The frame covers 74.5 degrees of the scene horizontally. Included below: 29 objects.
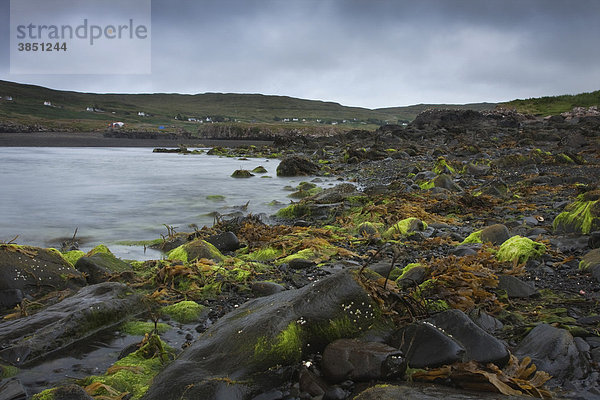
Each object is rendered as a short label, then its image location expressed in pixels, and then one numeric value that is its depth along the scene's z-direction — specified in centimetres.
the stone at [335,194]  937
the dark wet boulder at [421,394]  192
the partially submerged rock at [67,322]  291
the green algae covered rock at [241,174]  1794
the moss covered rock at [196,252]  526
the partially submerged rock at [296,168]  1839
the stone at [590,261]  387
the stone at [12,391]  230
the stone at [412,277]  372
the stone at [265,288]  401
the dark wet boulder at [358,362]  221
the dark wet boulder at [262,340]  218
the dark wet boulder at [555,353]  226
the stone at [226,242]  611
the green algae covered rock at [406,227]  615
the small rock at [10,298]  386
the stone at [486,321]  292
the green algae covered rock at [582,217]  529
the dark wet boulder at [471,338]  231
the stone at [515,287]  358
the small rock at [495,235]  521
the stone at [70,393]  214
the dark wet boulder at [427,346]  228
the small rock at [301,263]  484
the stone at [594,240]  459
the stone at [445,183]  1019
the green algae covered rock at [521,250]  441
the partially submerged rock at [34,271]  409
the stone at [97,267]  464
